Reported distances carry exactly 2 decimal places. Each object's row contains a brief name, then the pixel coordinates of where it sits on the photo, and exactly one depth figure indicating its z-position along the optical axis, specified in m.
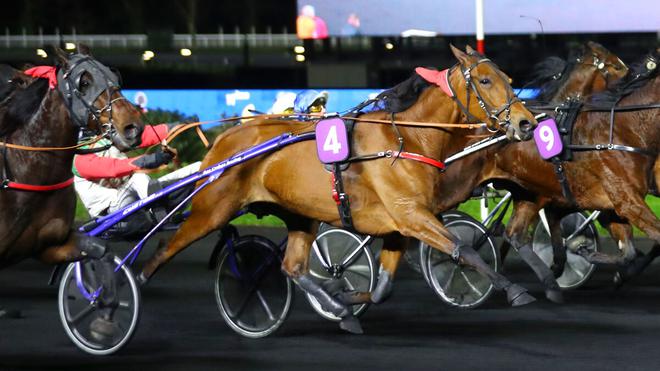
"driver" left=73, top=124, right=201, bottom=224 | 14.10
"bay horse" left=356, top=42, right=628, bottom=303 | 13.50
